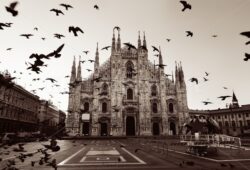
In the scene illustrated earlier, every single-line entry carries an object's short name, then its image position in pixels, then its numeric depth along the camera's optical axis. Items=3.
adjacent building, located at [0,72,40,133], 40.62
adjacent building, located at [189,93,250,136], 67.73
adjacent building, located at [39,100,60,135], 78.10
